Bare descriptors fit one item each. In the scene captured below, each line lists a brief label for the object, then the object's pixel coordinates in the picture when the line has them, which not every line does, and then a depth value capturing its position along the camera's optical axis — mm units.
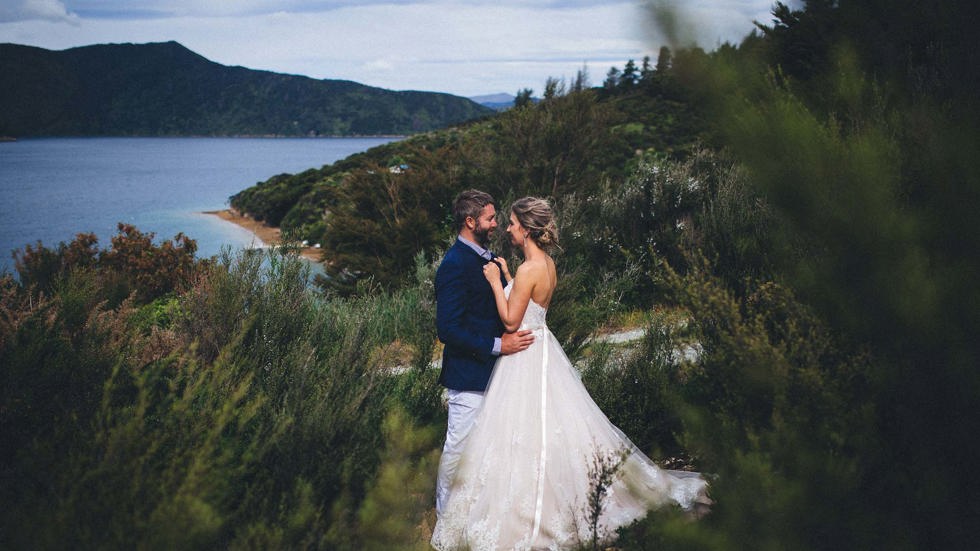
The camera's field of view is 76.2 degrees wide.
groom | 3613
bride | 3602
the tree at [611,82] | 56650
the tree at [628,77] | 55531
